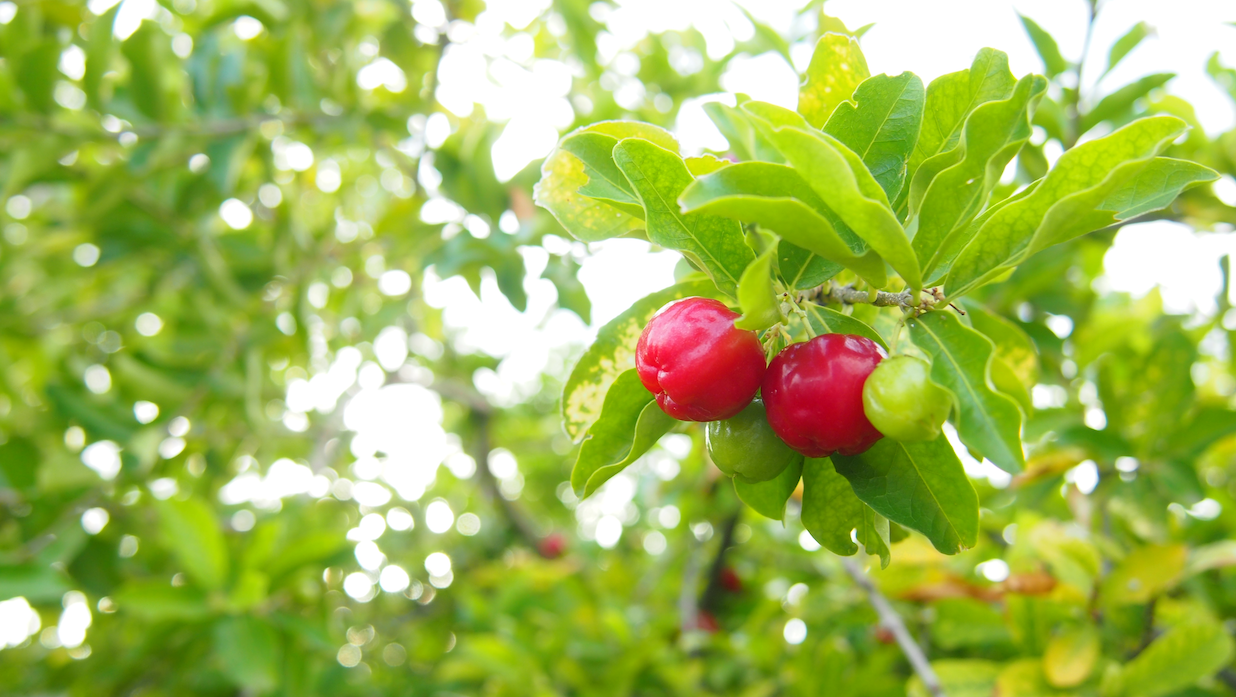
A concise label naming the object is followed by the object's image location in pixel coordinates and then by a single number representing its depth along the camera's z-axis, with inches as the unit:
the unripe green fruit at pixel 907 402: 11.7
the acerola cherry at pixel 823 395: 12.1
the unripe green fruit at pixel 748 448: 12.7
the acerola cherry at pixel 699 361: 12.2
